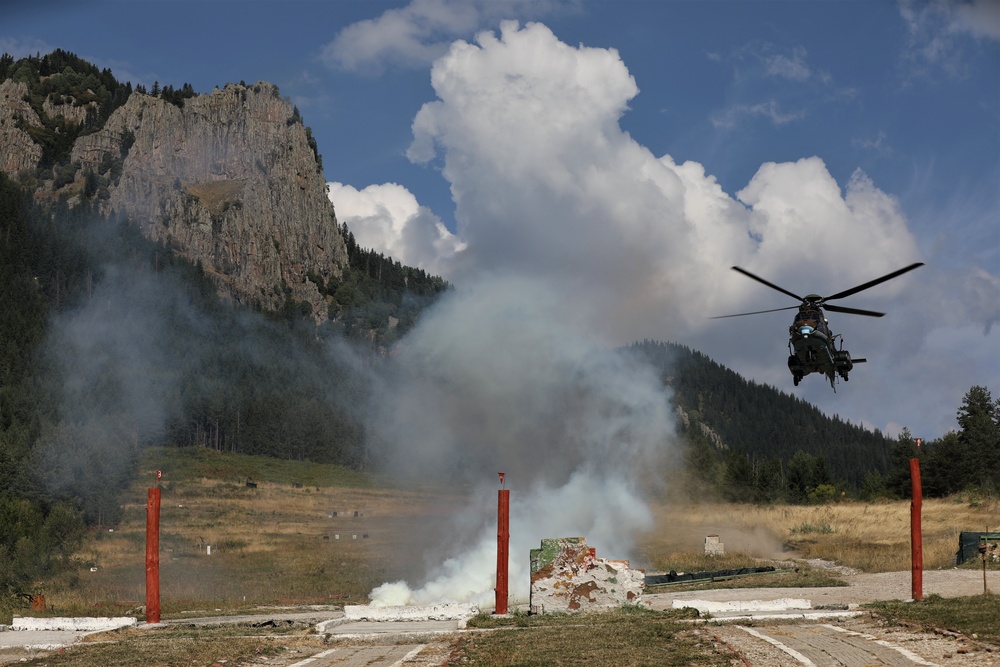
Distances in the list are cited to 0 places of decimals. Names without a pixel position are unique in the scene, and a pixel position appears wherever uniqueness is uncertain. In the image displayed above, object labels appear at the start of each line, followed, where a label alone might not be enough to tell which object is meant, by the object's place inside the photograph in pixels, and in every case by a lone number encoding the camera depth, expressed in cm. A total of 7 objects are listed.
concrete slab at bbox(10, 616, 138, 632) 3008
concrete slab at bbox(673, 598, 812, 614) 2877
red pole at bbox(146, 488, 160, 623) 3138
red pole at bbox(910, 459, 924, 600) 3006
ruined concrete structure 3192
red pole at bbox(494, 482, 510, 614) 3186
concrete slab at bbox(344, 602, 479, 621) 3084
